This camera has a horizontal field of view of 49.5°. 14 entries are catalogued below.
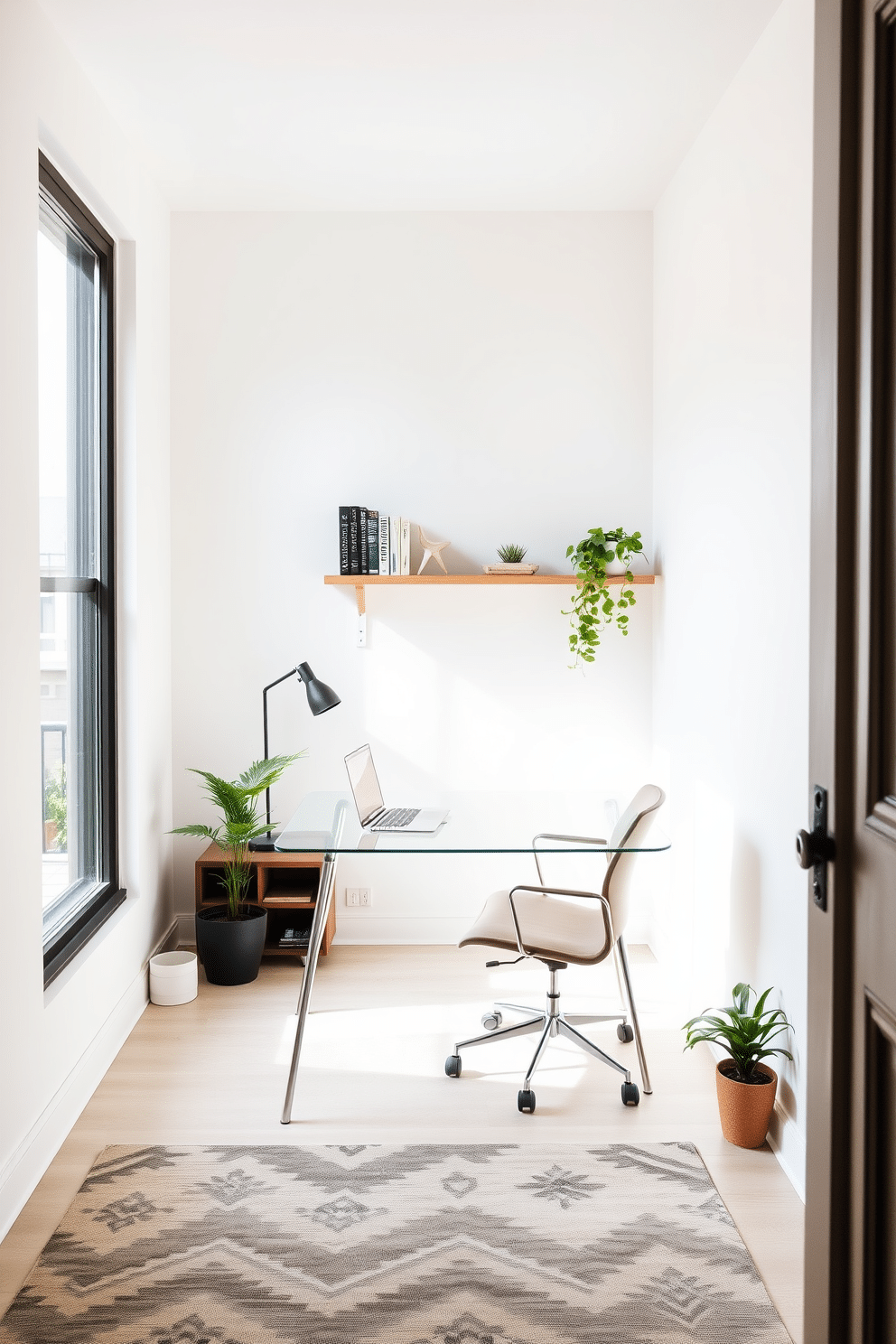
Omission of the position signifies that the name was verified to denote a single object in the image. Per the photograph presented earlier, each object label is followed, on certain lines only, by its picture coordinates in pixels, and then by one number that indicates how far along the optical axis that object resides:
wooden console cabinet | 3.65
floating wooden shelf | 3.69
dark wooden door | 1.18
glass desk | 2.50
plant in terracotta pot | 2.40
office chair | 2.58
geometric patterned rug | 1.83
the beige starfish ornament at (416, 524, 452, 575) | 3.71
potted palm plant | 3.47
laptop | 2.74
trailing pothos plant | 3.68
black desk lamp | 3.38
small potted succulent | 3.69
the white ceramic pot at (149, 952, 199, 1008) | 3.33
